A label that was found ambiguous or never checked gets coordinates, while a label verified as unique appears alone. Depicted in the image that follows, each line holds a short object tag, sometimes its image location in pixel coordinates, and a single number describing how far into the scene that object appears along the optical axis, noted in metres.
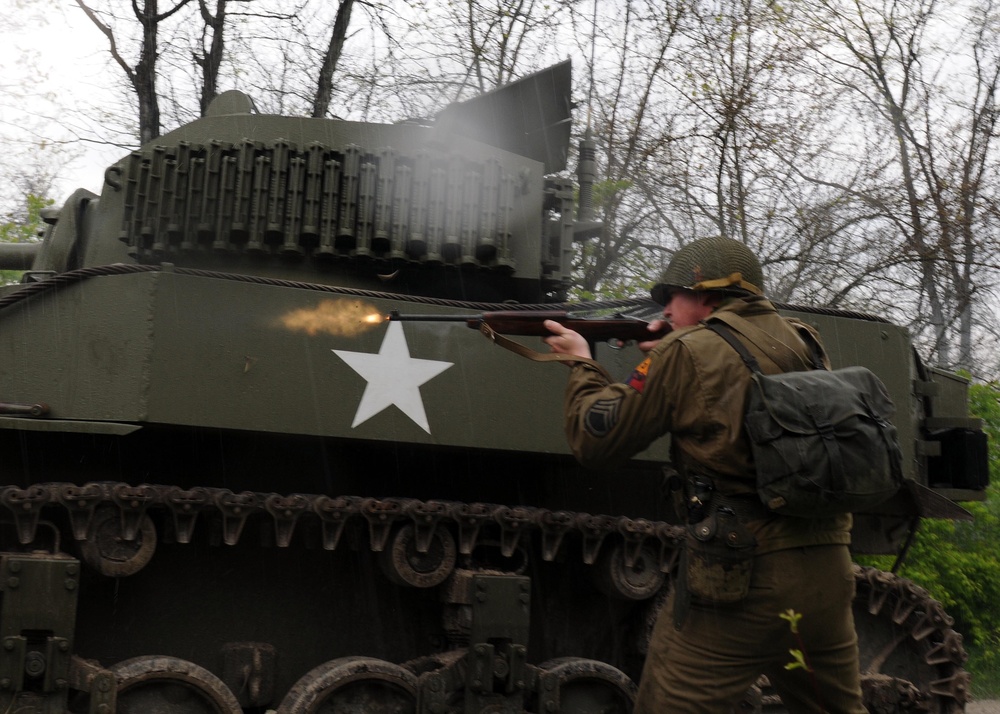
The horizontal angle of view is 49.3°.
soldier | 3.10
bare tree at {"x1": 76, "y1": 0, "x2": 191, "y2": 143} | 13.47
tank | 4.14
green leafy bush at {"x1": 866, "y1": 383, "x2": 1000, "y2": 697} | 9.41
